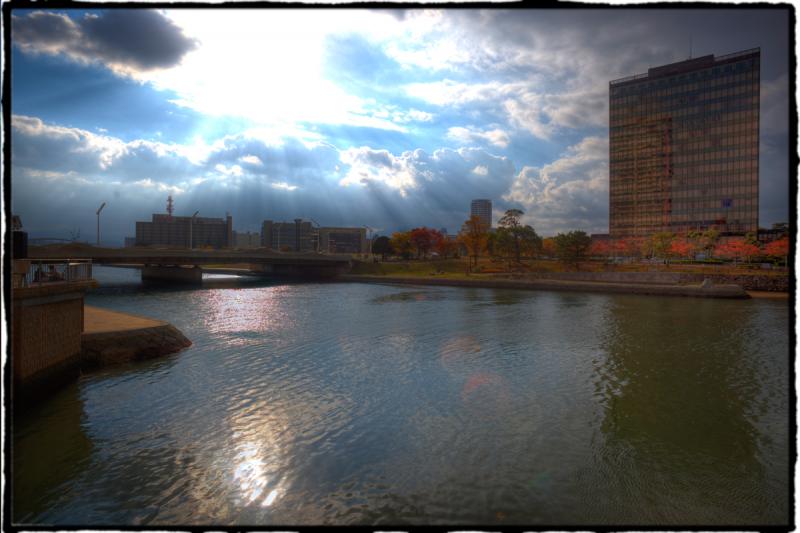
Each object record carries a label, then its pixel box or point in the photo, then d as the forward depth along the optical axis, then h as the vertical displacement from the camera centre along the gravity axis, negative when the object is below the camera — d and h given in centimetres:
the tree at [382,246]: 13838 +238
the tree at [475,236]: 8788 +338
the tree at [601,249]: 10706 +99
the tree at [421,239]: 11588 +367
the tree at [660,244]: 8244 +158
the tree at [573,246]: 8250 +128
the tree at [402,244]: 11331 +244
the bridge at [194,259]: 5618 -73
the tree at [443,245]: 11614 +218
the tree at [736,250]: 5855 +34
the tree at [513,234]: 9119 +381
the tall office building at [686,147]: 12027 +2969
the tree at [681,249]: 7931 +67
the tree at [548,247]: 11540 +160
